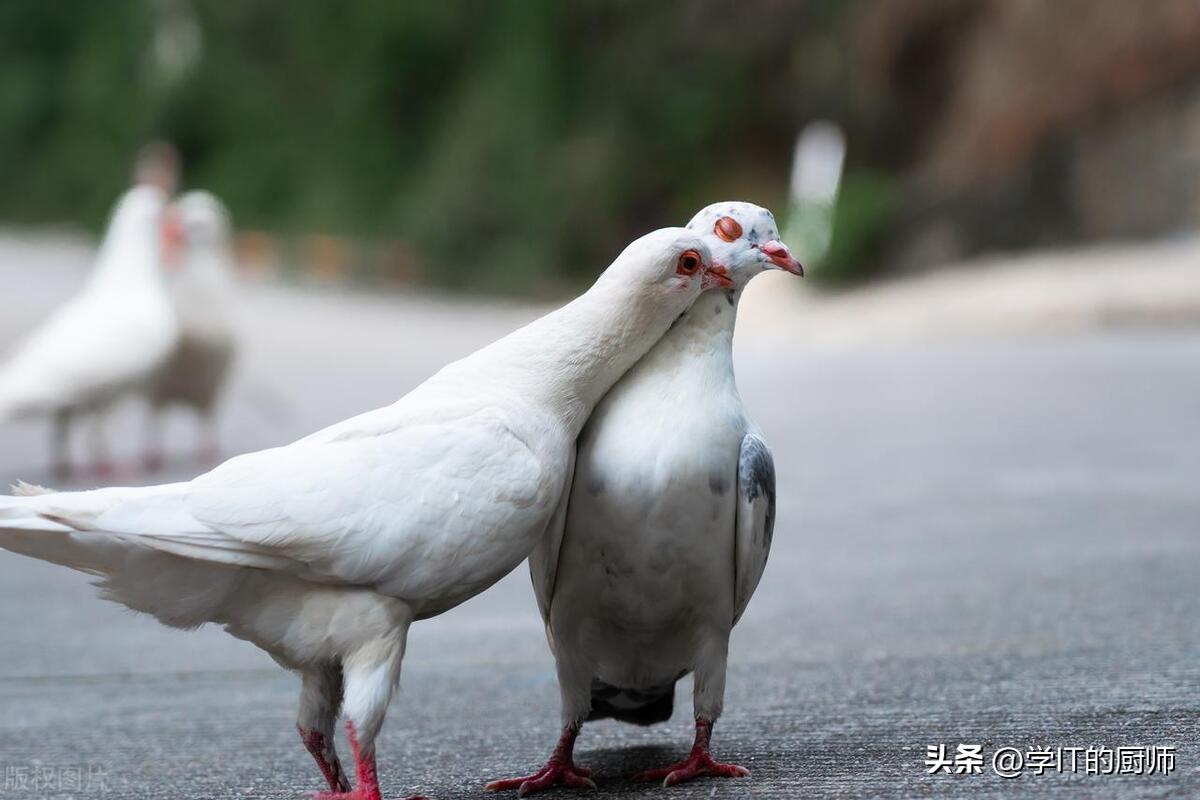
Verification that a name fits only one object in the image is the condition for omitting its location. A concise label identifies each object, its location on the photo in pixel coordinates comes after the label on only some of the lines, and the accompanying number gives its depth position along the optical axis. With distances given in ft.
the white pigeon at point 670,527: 8.29
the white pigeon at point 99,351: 22.49
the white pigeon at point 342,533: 7.56
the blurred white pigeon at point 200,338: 24.36
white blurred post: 55.42
